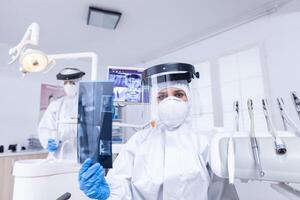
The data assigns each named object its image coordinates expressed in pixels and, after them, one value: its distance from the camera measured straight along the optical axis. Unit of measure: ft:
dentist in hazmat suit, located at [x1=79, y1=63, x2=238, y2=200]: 3.10
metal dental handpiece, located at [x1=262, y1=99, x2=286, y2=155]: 2.15
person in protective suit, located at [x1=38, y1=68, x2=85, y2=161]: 5.17
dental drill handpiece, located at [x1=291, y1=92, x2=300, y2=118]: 2.61
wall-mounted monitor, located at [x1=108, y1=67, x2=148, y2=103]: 5.25
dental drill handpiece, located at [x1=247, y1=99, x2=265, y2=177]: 2.21
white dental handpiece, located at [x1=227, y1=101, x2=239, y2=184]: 2.24
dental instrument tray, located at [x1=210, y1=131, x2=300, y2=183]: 2.12
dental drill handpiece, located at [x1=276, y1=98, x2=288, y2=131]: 2.82
